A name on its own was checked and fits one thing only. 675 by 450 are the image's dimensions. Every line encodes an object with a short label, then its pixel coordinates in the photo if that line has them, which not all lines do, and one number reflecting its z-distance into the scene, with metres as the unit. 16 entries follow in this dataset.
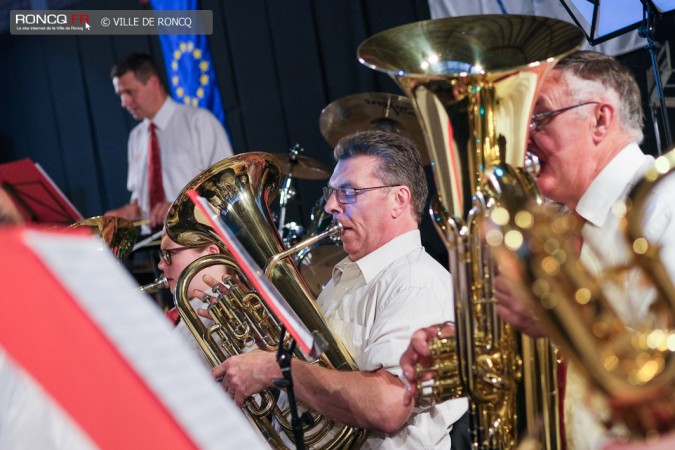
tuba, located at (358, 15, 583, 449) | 1.51
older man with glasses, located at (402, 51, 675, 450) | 1.91
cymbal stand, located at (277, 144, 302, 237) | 4.42
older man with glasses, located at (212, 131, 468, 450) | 2.14
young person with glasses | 3.05
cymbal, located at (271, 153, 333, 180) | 4.41
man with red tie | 5.21
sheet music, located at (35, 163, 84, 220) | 4.51
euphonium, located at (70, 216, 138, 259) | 3.07
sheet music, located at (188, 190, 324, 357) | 1.50
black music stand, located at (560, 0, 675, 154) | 2.96
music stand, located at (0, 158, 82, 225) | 4.52
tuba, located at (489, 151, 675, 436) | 1.17
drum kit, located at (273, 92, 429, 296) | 4.13
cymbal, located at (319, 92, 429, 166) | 4.12
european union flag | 5.78
